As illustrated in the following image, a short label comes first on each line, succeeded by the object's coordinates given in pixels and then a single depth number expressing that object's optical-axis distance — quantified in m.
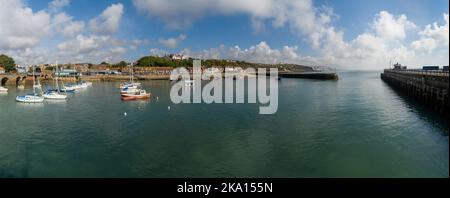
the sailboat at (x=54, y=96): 53.12
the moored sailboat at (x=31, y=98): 49.47
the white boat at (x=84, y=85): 80.90
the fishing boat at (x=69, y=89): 67.91
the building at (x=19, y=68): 148.82
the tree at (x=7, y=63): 132.50
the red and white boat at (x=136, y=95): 53.28
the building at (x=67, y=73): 126.43
